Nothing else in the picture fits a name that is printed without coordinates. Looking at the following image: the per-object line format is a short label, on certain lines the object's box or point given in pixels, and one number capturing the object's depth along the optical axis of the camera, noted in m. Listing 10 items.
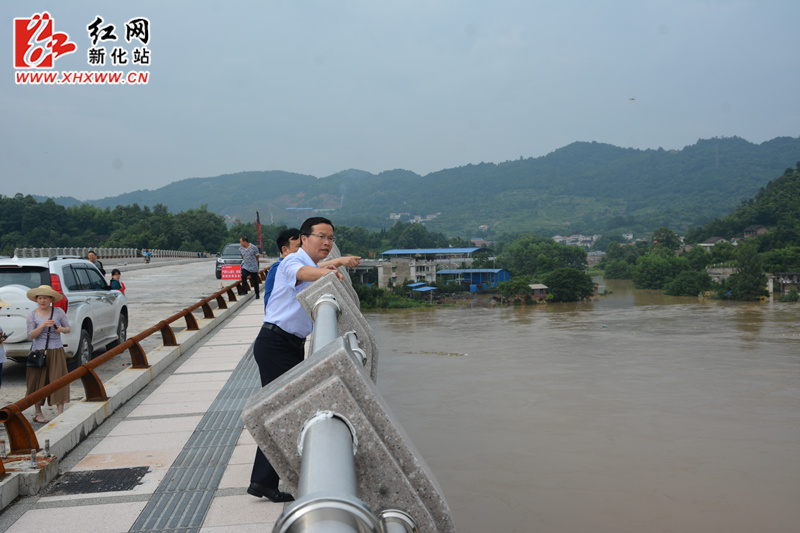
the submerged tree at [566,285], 68.50
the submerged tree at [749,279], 64.69
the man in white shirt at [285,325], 3.68
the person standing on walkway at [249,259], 15.72
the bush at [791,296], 62.38
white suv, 7.49
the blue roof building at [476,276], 80.94
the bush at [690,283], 71.00
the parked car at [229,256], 23.52
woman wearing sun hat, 6.03
